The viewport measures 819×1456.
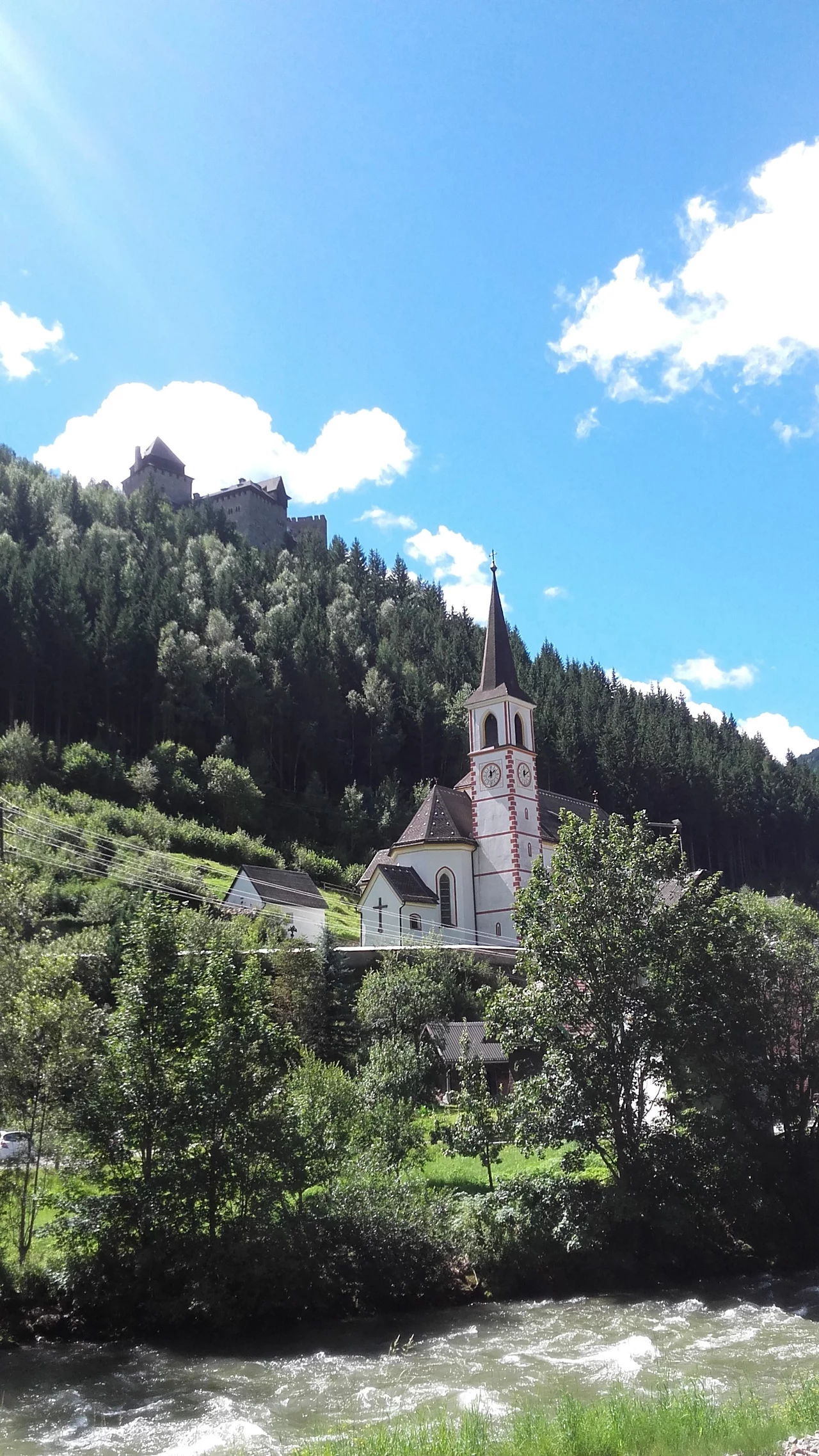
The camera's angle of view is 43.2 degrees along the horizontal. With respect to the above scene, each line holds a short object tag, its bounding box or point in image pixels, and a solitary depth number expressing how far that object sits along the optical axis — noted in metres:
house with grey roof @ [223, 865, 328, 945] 60.19
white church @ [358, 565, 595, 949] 57.06
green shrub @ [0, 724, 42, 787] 72.25
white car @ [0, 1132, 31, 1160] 23.31
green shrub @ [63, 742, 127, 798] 76.81
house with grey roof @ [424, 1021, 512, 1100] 38.97
